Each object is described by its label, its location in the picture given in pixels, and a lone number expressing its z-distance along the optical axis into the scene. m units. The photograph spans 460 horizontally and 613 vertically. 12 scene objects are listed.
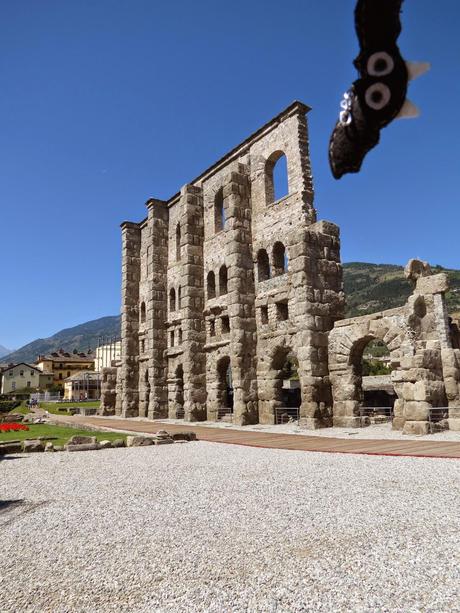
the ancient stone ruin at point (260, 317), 16.02
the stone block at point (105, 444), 13.95
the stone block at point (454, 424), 13.56
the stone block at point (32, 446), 13.41
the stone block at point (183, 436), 15.45
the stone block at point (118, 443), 14.19
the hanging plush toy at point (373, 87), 1.25
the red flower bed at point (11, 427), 18.19
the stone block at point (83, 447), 13.38
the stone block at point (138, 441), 14.41
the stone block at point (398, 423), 14.86
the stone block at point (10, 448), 13.16
